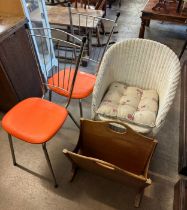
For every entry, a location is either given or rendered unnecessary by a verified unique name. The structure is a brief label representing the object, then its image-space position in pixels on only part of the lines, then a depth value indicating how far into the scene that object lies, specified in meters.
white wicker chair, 1.13
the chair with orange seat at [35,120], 1.04
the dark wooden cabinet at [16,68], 1.28
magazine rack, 0.98
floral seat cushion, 1.18
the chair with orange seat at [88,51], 1.36
